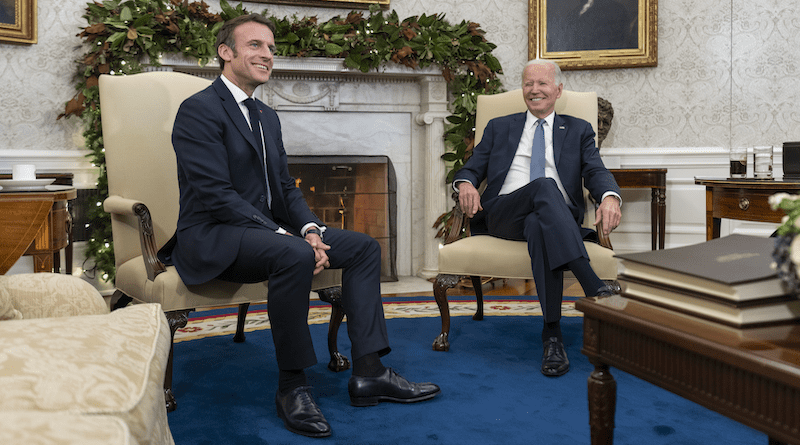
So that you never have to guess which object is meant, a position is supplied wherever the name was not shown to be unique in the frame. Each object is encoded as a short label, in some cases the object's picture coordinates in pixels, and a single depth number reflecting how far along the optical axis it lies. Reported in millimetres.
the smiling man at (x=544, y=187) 2291
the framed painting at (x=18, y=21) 3523
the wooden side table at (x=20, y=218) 1828
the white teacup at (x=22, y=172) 2201
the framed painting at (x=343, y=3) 4059
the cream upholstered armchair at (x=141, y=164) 2189
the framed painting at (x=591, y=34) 4414
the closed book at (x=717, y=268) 913
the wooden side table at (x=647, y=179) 4051
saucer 2131
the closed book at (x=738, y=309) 918
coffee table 812
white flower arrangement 858
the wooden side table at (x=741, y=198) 2506
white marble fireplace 4082
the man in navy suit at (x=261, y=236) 1836
